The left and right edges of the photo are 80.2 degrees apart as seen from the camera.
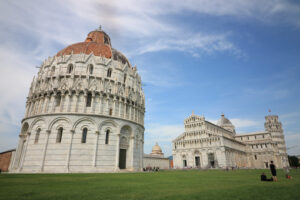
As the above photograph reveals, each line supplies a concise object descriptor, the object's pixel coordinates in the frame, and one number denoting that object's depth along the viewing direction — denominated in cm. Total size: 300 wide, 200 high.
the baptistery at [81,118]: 2595
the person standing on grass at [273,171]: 1219
